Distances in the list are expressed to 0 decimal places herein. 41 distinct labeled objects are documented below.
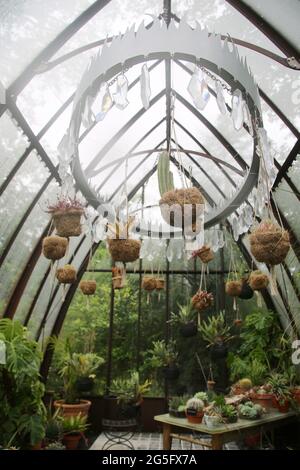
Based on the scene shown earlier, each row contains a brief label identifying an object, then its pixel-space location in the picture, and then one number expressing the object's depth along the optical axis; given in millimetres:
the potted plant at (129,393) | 5527
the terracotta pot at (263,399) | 5410
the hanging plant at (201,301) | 5000
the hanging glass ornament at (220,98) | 2391
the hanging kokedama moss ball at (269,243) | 2432
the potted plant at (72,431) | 6004
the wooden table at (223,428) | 4008
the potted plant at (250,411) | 4676
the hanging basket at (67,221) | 2844
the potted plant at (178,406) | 4551
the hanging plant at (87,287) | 4957
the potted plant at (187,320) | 5660
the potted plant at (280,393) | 5316
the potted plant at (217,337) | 6027
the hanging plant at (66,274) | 4062
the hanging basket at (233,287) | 5098
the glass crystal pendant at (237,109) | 2498
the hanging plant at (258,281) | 3834
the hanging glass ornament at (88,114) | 2545
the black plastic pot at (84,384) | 6457
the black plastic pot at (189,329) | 5652
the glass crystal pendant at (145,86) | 2260
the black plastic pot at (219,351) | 6000
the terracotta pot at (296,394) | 5385
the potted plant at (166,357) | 6656
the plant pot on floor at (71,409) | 6750
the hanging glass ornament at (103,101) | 2461
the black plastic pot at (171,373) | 6617
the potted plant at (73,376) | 6785
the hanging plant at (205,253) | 4402
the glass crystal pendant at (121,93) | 2357
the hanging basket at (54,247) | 3070
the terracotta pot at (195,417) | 4230
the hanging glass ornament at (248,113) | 2680
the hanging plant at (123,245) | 2824
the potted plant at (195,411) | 4234
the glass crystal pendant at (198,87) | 2244
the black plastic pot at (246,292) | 5414
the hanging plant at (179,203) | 2648
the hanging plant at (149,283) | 5340
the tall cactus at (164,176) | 3230
